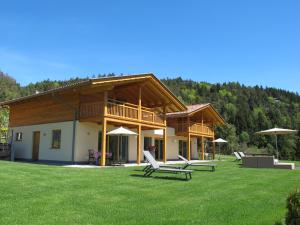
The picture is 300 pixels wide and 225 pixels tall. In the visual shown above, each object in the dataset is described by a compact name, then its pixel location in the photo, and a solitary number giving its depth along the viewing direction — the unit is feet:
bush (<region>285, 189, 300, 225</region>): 12.73
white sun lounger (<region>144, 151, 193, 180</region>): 39.87
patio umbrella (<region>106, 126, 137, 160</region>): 56.49
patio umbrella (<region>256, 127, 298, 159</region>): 74.90
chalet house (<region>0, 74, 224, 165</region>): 58.90
